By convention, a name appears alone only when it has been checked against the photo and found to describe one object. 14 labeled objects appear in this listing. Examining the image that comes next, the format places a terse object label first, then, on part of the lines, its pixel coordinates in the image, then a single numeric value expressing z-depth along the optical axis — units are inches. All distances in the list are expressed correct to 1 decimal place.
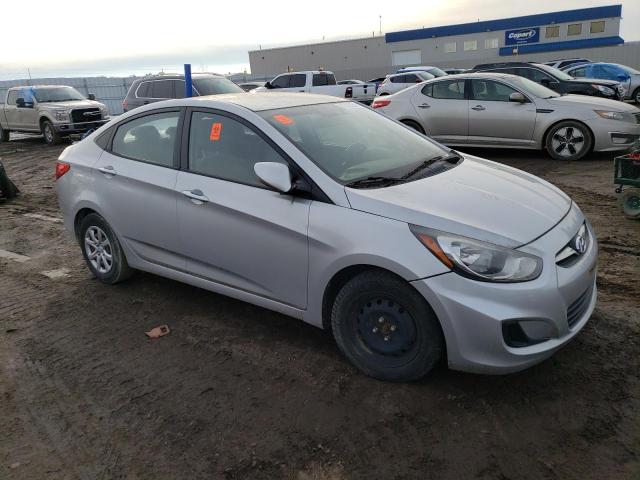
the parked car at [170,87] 510.6
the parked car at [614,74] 759.7
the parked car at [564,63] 949.4
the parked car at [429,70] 901.2
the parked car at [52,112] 628.7
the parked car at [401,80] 837.2
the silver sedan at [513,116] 349.1
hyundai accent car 108.8
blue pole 359.3
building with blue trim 1736.0
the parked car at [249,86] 920.8
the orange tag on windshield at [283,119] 143.1
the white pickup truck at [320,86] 692.1
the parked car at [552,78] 522.3
